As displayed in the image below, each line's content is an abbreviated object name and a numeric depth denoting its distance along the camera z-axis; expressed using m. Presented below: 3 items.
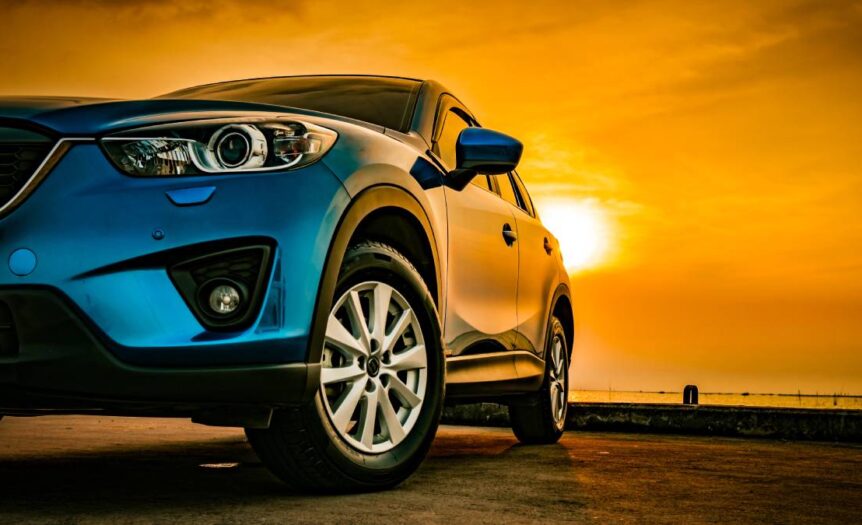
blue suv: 3.14
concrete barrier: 7.26
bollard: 8.75
